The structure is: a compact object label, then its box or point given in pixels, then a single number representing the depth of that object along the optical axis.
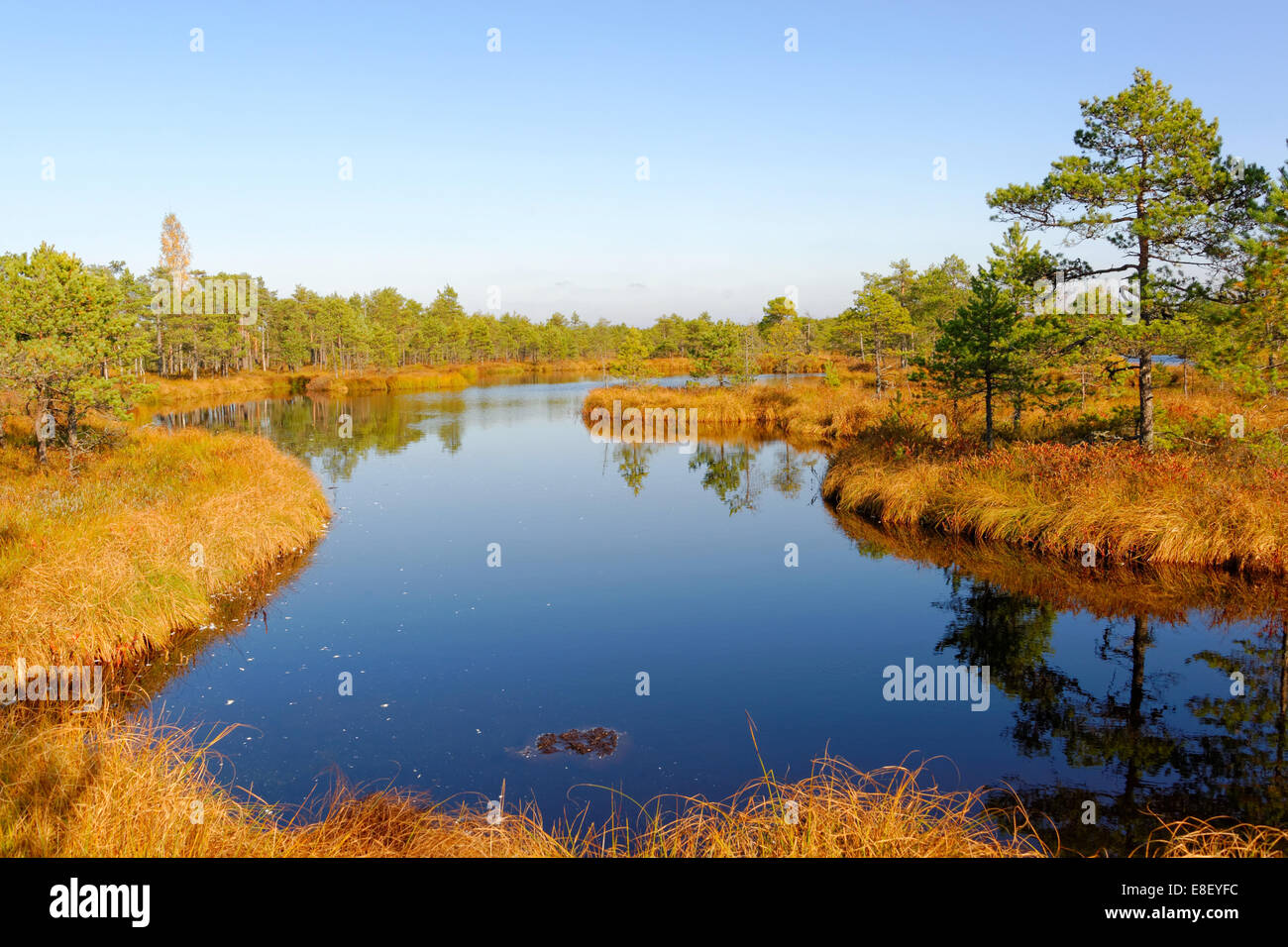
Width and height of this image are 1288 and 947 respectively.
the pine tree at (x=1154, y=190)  16.73
